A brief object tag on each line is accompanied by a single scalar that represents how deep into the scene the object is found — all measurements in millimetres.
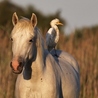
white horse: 11656
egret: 14587
